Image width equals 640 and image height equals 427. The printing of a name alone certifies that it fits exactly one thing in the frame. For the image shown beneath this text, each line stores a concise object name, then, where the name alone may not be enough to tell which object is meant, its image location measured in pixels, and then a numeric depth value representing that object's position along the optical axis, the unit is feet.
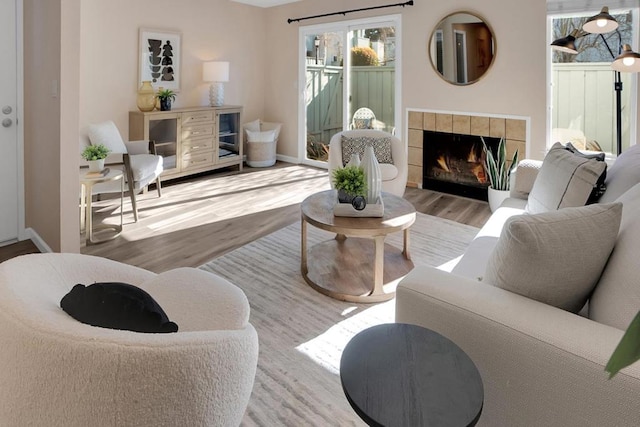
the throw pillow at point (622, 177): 6.38
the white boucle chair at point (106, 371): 2.55
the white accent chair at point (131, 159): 12.71
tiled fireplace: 15.28
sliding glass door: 18.43
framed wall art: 17.65
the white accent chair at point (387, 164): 13.28
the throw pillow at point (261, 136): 21.71
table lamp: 19.45
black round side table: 2.95
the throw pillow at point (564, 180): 6.62
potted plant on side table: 11.34
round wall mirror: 15.24
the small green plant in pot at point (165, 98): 17.51
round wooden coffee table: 8.29
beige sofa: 3.24
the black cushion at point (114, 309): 3.07
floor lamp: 9.98
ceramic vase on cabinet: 17.06
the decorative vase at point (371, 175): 9.01
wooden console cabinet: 17.20
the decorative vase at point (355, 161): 9.20
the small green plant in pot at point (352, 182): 8.73
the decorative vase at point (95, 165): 11.35
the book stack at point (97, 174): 11.14
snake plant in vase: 14.24
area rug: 5.50
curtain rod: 16.83
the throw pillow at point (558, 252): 3.82
